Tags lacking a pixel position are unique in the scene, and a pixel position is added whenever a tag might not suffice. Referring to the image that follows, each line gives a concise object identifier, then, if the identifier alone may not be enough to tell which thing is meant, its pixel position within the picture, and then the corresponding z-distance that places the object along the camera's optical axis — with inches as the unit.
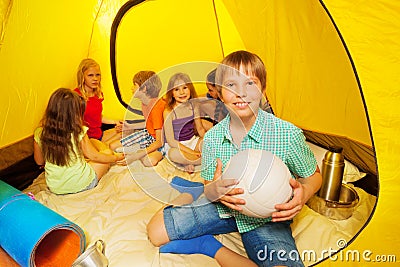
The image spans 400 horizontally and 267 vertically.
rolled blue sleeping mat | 41.0
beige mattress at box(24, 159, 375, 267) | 44.3
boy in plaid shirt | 40.4
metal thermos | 52.8
